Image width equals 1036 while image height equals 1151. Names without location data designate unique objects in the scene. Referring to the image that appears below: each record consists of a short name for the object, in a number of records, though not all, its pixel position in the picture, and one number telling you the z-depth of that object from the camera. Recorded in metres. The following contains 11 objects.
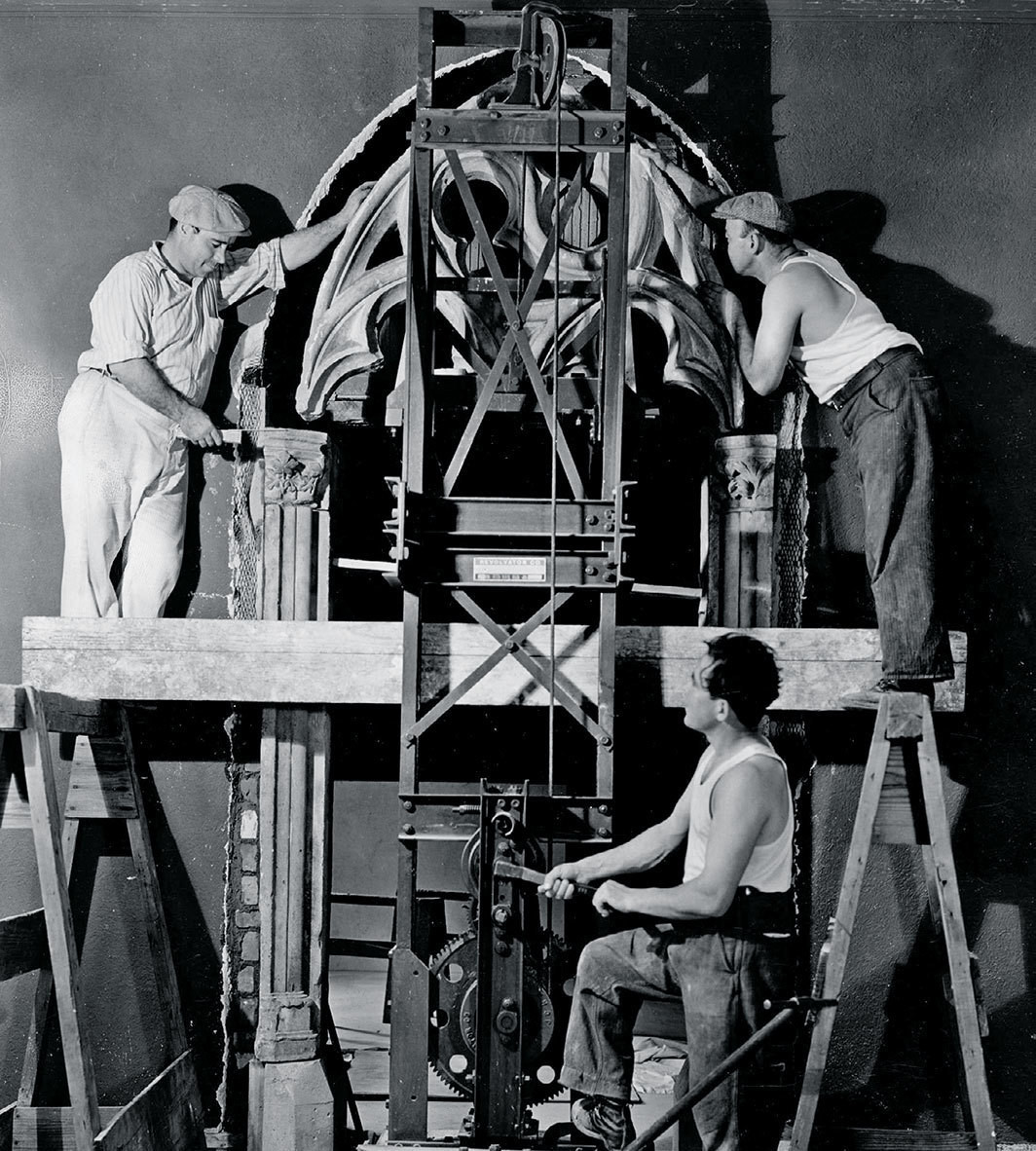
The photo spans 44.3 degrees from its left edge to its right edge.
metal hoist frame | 4.41
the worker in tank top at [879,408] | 4.67
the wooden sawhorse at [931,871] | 4.34
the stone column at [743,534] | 5.13
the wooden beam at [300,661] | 4.87
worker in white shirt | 5.24
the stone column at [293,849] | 4.91
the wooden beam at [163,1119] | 4.50
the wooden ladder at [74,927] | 4.39
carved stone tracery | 5.12
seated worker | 3.96
